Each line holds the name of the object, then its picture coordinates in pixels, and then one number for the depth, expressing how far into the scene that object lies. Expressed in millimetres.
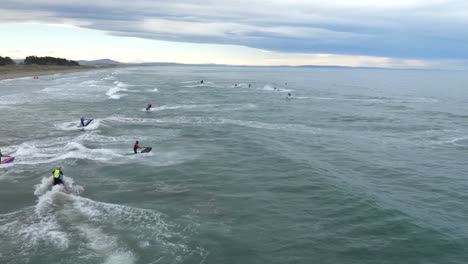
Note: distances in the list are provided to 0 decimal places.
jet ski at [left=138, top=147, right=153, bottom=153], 35188
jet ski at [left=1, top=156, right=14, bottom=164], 30853
